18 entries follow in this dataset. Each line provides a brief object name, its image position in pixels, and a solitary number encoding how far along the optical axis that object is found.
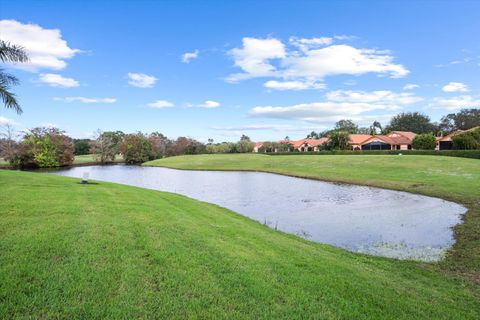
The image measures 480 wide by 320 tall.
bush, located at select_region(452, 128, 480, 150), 56.41
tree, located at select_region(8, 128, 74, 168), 57.66
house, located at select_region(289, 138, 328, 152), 109.38
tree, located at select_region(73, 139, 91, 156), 106.32
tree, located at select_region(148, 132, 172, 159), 87.97
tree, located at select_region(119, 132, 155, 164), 79.25
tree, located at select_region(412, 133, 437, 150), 63.69
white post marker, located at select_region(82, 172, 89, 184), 15.77
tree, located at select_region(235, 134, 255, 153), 103.56
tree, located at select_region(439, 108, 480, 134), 97.56
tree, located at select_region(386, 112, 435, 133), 105.06
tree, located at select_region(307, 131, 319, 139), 149.10
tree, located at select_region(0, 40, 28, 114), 11.60
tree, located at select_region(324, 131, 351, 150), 71.31
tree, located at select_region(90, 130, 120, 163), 77.94
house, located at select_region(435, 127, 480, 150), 74.15
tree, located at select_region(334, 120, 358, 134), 121.56
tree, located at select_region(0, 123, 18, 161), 56.50
